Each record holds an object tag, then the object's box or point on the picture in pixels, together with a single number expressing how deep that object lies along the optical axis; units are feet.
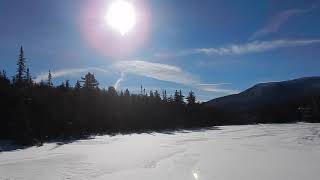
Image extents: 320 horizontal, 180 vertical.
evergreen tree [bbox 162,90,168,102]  234.73
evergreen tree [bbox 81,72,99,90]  159.62
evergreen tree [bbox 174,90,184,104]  240.96
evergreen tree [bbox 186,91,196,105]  250.35
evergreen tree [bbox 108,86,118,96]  174.17
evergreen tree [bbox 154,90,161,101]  219.53
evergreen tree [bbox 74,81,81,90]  159.15
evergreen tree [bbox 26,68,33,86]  136.37
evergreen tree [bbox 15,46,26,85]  137.48
